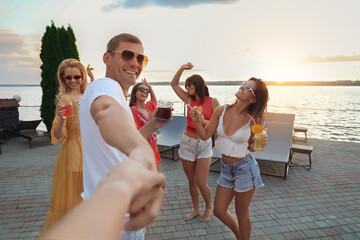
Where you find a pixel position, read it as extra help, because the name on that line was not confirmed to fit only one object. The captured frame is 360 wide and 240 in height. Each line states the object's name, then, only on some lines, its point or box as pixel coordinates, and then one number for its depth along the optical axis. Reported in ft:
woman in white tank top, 9.02
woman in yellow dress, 8.59
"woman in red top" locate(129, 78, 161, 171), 11.82
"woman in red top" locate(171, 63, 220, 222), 12.14
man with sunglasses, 2.02
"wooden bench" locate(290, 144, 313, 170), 19.03
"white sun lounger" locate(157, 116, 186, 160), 24.04
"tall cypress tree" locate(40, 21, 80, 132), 31.54
